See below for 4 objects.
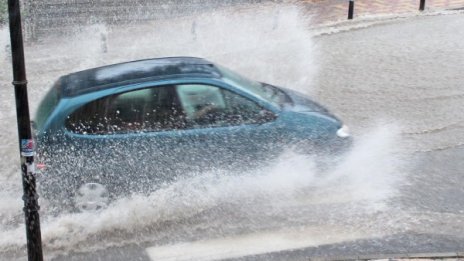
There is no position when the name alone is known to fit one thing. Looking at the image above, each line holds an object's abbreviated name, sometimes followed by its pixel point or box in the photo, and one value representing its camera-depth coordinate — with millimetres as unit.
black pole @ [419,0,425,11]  38747
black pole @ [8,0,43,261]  9898
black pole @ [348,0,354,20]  36750
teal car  14047
